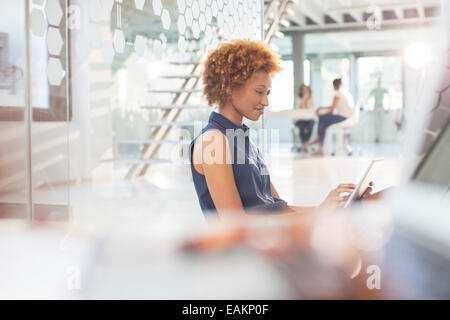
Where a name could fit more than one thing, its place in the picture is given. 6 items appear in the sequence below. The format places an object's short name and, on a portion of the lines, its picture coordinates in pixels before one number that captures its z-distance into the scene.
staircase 4.80
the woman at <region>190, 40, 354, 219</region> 1.14
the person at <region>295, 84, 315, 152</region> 8.56
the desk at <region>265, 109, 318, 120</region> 7.46
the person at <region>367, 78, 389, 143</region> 11.72
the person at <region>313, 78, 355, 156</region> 7.28
